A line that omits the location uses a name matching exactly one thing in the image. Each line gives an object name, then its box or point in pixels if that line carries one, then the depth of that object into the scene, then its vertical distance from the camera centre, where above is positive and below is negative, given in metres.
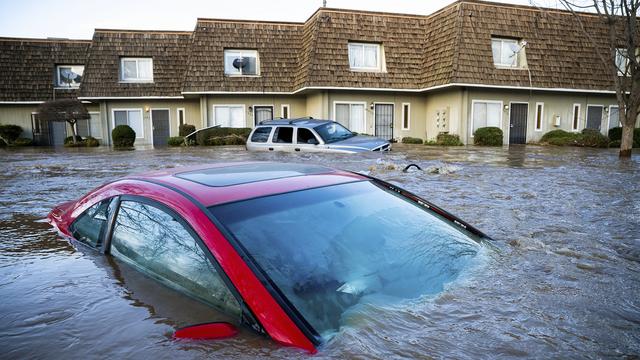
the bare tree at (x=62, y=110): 25.12 +0.91
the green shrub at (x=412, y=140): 23.75 -0.72
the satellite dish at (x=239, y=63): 24.70 +3.22
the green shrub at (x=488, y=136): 21.81 -0.50
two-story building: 22.42 +2.51
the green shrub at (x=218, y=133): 23.62 -0.31
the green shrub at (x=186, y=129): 25.03 -0.11
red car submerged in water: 2.25 -0.65
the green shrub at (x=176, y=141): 24.17 -0.70
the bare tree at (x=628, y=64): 13.54 +1.74
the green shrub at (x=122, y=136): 24.55 -0.44
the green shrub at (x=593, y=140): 21.05 -0.70
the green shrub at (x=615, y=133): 22.91 -0.43
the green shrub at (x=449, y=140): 21.80 -0.67
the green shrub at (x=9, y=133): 27.55 -0.28
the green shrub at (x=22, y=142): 27.61 -0.80
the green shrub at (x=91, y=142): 25.91 -0.78
